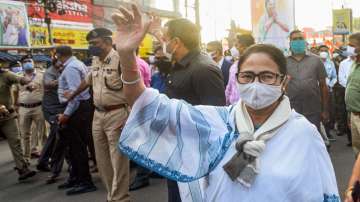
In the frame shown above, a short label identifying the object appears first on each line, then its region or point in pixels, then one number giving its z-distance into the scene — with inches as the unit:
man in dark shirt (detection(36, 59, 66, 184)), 285.3
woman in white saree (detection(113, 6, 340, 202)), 82.6
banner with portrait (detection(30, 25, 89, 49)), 784.1
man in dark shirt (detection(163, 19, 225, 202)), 152.4
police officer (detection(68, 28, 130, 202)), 200.5
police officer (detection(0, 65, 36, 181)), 293.1
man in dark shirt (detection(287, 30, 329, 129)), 233.8
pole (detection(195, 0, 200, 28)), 1110.1
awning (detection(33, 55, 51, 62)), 618.2
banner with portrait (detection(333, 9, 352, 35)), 787.4
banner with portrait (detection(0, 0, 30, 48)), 597.3
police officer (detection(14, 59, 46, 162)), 343.4
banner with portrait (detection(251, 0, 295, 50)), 392.5
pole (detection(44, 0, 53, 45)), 742.0
